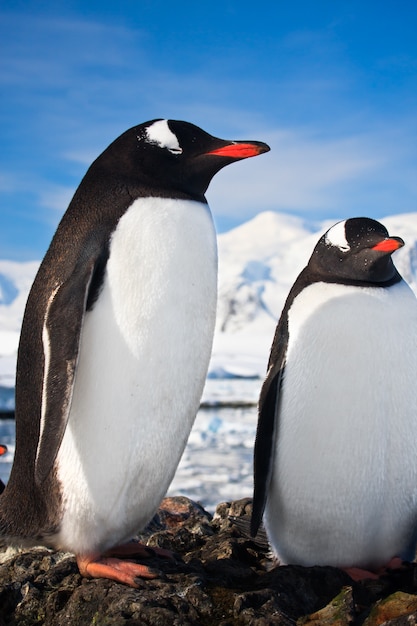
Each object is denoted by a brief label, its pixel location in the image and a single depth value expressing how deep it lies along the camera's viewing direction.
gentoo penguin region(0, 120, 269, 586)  2.01
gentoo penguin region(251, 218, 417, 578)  2.34
